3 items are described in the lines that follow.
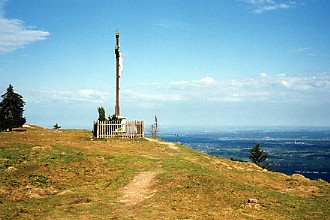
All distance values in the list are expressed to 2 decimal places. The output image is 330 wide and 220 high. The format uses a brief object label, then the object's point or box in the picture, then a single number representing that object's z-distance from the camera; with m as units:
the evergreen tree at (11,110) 40.94
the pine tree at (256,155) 63.82
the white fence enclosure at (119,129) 35.47
